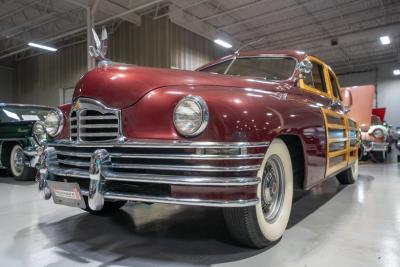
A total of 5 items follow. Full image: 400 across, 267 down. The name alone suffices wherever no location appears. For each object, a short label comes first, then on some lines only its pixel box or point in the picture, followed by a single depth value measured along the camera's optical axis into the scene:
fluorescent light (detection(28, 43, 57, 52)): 13.93
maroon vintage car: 1.87
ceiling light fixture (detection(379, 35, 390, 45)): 13.06
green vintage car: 5.43
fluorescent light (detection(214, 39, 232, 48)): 13.38
